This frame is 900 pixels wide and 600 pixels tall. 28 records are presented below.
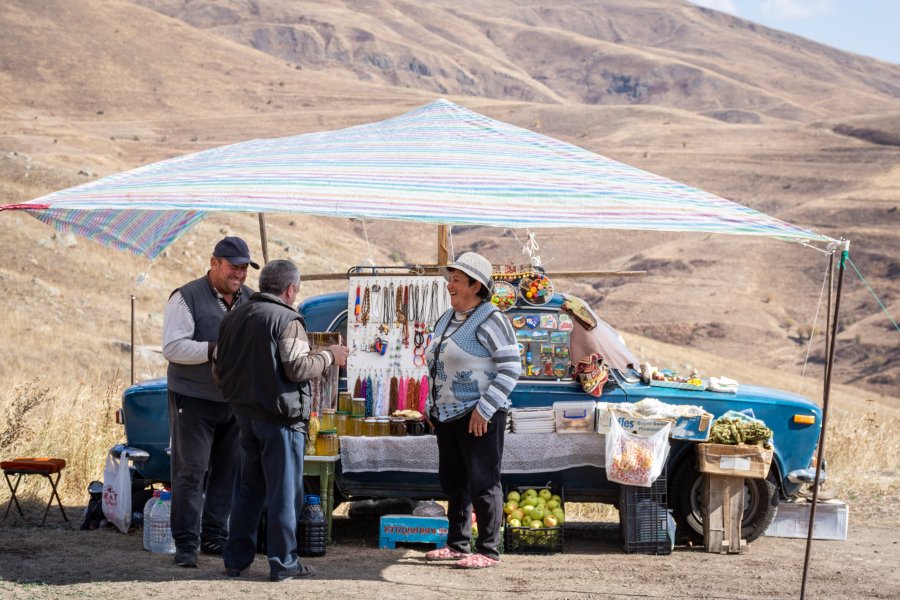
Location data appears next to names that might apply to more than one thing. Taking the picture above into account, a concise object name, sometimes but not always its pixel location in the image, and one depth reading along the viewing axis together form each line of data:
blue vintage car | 15.75
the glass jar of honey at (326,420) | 15.48
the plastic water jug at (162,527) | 14.95
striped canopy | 14.42
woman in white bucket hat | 13.34
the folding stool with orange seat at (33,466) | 16.38
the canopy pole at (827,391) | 12.28
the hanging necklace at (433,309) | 16.26
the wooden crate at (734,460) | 15.33
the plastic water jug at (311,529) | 14.96
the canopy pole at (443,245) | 17.54
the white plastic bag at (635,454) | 15.06
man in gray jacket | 12.51
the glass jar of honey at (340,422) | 15.69
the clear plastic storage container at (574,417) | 15.45
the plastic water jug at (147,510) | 15.06
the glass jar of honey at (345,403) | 15.93
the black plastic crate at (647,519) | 15.45
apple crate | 15.49
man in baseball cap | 13.56
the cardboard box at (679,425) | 15.34
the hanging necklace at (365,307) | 16.21
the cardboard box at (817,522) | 17.07
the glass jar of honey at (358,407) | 15.86
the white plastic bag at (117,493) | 15.95
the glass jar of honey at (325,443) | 15.40
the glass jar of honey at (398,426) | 15.75
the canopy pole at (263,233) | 17.99
